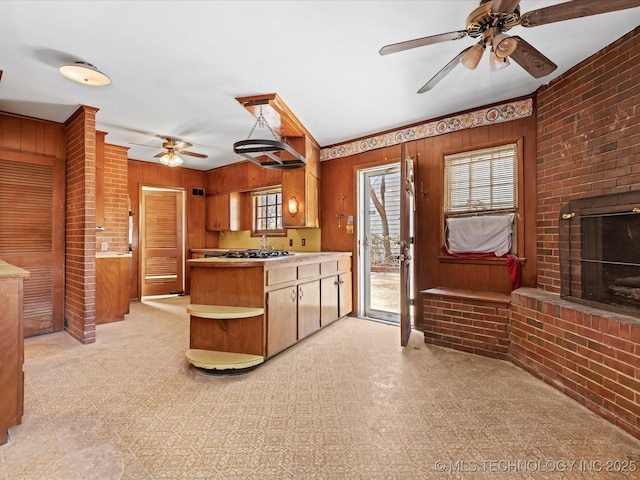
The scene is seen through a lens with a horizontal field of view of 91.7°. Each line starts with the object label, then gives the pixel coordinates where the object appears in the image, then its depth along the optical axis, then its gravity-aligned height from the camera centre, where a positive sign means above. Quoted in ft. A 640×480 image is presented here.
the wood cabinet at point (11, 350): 5.88 -2.09
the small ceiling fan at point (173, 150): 14.52 +4.47
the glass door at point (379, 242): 14.30 +0.00
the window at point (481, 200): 10.78 +1.55
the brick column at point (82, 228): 11.31 +0.53
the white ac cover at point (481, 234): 10.73 +0.29
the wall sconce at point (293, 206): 14.55 +1.71
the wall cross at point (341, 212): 15.15 +1.47
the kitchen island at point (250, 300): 9.00 -1.74
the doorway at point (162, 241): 19.40 +0.09
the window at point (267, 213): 18.44 +1.83
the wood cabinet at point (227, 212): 20.02 +1.99
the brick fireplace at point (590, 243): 6.63 +0.02
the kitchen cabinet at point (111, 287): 13.62 -1.99
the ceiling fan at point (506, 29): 5.19 +3.98
